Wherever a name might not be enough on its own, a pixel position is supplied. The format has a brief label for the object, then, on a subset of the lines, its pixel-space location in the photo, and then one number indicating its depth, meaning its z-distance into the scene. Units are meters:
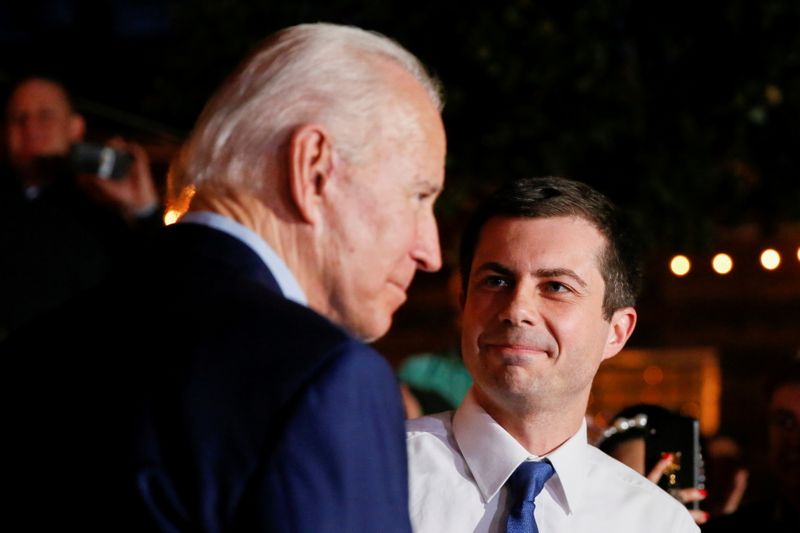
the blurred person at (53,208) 9.26
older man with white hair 2.46
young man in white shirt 4.82
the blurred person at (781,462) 7.15
